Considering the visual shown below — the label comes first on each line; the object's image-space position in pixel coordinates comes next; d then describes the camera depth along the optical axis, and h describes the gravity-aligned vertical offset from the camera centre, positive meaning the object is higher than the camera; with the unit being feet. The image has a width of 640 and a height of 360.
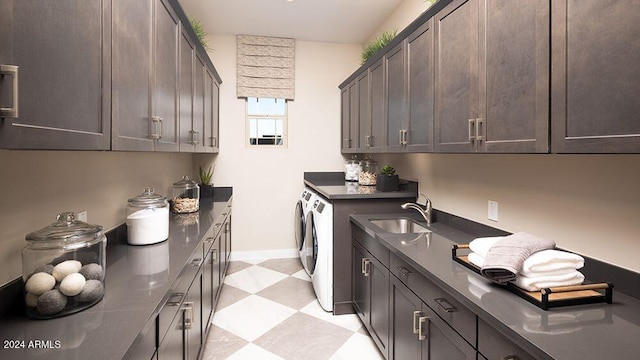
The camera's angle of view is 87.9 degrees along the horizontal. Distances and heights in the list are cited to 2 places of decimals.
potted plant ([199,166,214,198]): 12.68 -0.22
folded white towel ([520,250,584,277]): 3.87 -1.01
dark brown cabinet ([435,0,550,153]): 4.10 +1.50
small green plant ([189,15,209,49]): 9.93 +4.52
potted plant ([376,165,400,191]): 10.05 -0.08
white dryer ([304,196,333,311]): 9.31 -2.14
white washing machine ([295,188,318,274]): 11.08 -1.58
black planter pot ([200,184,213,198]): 12.66 -0.52
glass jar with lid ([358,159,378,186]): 11.93 +0.17
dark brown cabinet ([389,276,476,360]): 4.31 -2.33
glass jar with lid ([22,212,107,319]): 3.45 -1.03
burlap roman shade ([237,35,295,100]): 13.78 +4.66
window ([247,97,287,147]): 14.26 +2.42
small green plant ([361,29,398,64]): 10.12 +4.18
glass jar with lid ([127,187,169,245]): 5.93 -0.78
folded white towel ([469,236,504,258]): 4.61 -0.97
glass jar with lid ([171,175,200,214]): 9.16 -0.59
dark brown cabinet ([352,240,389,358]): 6.96 -2.77
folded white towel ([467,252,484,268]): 4.61 -1.16
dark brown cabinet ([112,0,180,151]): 4.28 +1.59
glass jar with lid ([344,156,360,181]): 13.58 +0.30
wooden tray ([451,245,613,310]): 3.58 -1.32
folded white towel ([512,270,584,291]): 3.85 -1.21
